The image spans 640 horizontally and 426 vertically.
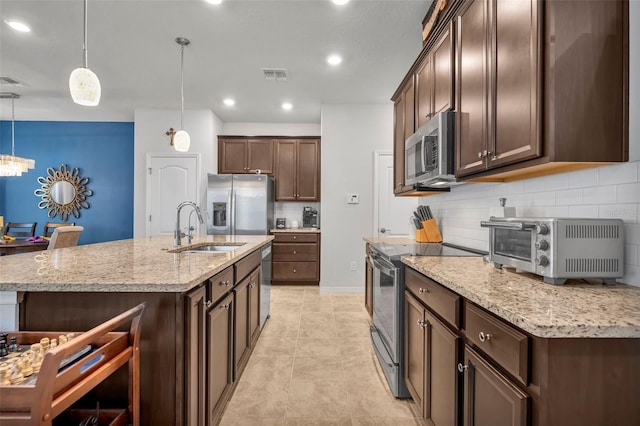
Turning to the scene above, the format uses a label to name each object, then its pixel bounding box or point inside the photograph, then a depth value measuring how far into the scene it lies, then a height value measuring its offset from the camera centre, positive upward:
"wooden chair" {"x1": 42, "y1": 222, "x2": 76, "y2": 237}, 5.01 -0.25
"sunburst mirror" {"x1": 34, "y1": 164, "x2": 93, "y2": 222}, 5.80 +0.36
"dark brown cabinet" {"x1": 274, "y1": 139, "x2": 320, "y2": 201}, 5.51 +0.82
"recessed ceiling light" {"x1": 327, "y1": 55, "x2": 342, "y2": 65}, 3.35 +1.65
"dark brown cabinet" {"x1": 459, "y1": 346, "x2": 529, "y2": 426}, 0.87 -0.57
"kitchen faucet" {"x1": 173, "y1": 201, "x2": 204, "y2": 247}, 2.46 -0.18
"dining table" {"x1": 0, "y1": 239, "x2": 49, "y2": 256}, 3.79 -0.42
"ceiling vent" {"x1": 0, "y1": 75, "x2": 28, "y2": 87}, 3.93 +1.66
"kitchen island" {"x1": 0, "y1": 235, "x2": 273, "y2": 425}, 1.20 -0.40
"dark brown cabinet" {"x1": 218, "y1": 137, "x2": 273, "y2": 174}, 5.53 +1.01
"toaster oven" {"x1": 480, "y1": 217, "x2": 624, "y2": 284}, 1.14 -0.12
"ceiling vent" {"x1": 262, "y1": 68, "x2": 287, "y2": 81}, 3.66 +1.65
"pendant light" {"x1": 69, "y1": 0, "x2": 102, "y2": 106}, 1.91 +0.77
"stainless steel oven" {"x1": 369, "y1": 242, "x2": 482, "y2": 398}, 2.01 -0.62
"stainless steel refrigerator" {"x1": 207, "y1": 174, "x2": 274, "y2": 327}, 5.03 +0.14
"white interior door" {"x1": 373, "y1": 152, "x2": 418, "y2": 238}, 4.72 +0.11
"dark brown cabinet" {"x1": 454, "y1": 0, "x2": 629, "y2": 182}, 1.16 +0.50
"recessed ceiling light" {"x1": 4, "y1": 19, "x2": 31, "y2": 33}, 2.76 +1.65
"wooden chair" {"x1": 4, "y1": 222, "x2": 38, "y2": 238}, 4.85 -0.28
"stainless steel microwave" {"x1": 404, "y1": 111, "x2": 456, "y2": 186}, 1.97 +0.42
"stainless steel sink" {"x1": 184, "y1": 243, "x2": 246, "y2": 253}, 2.81 -0.31
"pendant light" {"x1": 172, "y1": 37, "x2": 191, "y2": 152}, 3.20 +0.73
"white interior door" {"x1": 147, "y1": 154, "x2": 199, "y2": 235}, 5.11 +0.41
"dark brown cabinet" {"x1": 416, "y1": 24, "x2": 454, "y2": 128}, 1.99 +0.94
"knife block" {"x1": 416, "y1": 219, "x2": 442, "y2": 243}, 2.96 -0.18
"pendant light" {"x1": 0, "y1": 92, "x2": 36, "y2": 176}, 4.27 +0.66
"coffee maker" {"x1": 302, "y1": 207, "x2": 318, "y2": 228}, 5.64 -0.07
